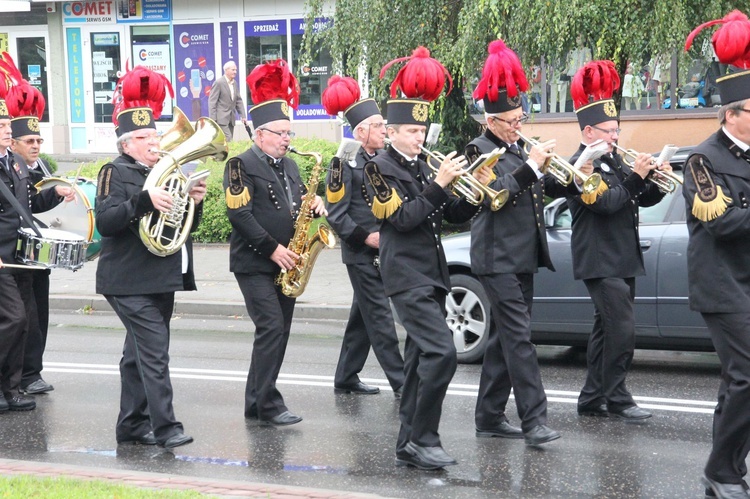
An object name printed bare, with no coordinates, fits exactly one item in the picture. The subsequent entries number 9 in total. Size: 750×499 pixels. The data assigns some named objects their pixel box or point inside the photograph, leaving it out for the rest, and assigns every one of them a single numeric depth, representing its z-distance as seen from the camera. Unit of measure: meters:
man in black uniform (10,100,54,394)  14.81
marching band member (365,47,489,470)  10.46
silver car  14.47
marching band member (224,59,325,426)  12.53
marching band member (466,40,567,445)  11.30
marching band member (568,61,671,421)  12.39
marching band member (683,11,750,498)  9.11
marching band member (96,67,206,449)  11.55
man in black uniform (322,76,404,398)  13.74
